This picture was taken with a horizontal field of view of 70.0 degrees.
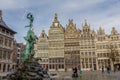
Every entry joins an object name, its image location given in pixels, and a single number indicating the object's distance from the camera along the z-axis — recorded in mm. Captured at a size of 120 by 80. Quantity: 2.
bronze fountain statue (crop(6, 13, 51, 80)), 9121
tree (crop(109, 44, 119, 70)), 27714
